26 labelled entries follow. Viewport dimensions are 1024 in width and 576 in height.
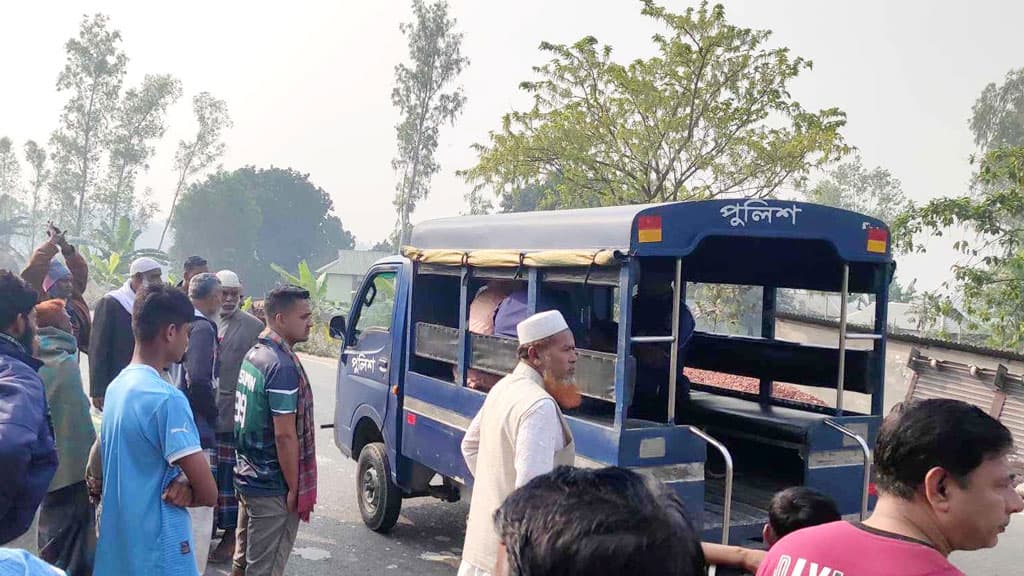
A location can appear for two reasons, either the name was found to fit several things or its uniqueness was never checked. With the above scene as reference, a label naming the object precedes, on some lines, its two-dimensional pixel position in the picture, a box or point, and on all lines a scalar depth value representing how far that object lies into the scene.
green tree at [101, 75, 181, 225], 44.69
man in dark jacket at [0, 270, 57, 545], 2.54
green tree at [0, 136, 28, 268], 50.91
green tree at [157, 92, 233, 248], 48.22
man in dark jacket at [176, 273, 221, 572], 4.95
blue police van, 4.17
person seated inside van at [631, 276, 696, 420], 5.36
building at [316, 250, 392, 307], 64.94
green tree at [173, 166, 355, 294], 62.75
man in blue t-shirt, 2.76
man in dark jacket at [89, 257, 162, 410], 5.11
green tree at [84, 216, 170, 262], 28.95
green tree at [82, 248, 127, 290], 25.23
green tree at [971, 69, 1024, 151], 36.25
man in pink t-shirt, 1.73
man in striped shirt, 3.83
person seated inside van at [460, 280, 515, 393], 5.14
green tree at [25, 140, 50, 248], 51.62
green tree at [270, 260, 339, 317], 20.80
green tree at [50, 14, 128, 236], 42.75
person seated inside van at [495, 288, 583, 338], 4.91
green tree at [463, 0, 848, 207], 17.11
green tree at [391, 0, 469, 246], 35.78
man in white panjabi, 2.95
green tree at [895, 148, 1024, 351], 12.84
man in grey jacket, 5.28
